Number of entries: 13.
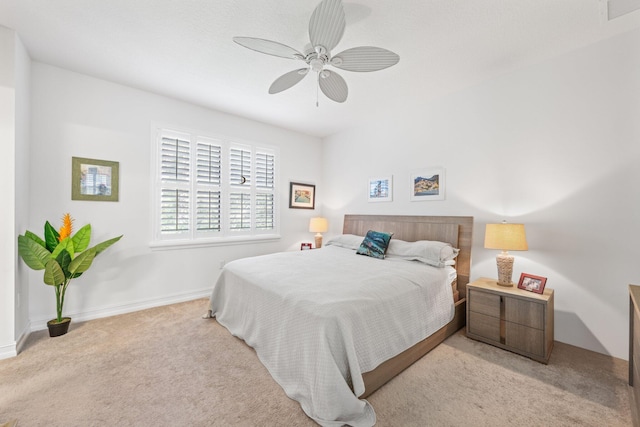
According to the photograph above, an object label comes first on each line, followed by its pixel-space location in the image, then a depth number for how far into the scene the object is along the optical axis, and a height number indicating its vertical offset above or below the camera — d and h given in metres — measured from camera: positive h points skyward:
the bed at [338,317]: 1.55 -0.81
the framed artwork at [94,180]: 2.83 +0.31
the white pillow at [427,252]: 2.80 -0.44
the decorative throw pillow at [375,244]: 3.21 -0.40
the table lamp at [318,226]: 4.62 -0.26
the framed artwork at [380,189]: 3.93 +0.36
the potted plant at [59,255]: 2.34 -0.45
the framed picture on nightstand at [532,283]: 2.30 -0.61
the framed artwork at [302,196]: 4.70 +0.29
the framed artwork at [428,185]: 3.37 +0.39
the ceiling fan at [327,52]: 1.61 +1.15
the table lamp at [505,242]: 2.39 -0.25
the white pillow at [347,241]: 3.68 -0.43
